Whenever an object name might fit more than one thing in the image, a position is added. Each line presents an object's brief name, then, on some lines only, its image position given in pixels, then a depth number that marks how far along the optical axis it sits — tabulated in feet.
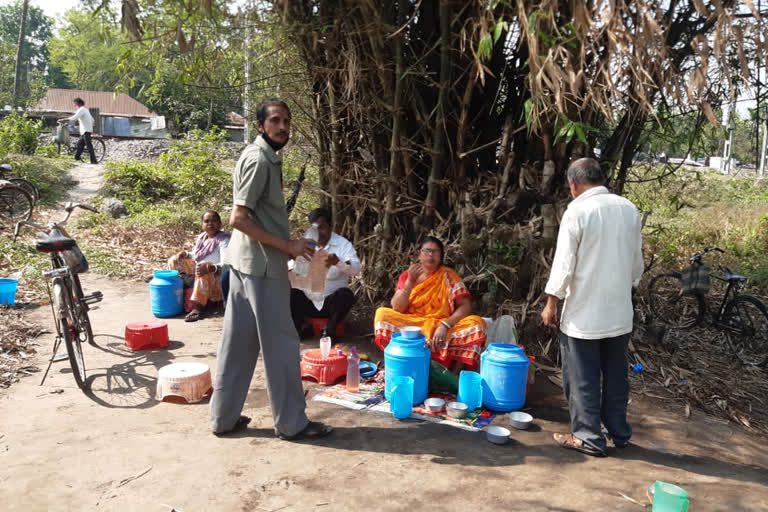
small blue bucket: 18.51
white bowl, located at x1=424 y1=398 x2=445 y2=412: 11.92
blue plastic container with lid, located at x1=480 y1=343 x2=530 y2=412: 12.09
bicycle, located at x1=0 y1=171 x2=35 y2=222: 28.66
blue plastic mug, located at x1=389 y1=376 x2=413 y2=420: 11.71
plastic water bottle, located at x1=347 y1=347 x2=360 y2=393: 13.15
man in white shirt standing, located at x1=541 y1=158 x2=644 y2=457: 10.25
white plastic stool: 12.18
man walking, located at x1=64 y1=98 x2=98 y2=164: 43.03
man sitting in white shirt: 16.35
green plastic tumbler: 8.04
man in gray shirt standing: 9.82
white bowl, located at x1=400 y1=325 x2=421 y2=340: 12.30
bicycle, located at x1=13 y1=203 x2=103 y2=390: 12.82
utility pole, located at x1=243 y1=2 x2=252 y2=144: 16.56
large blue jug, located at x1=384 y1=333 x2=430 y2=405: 12.03
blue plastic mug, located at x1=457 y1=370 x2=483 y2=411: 12.17
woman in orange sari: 13.41
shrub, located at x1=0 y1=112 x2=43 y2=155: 40.60
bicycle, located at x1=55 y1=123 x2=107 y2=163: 50.58
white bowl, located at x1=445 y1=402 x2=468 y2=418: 11.69
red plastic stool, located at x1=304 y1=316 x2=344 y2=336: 16.90
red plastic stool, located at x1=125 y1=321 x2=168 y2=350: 15.51
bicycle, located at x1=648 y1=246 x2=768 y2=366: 20.47
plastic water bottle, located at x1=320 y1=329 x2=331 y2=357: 13.67
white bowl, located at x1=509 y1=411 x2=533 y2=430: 11.54
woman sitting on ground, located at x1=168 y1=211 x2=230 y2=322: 18.62
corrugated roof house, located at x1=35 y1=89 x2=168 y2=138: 115.10
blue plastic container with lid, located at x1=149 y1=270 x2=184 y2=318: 18.49
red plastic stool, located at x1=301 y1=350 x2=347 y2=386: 13.58
